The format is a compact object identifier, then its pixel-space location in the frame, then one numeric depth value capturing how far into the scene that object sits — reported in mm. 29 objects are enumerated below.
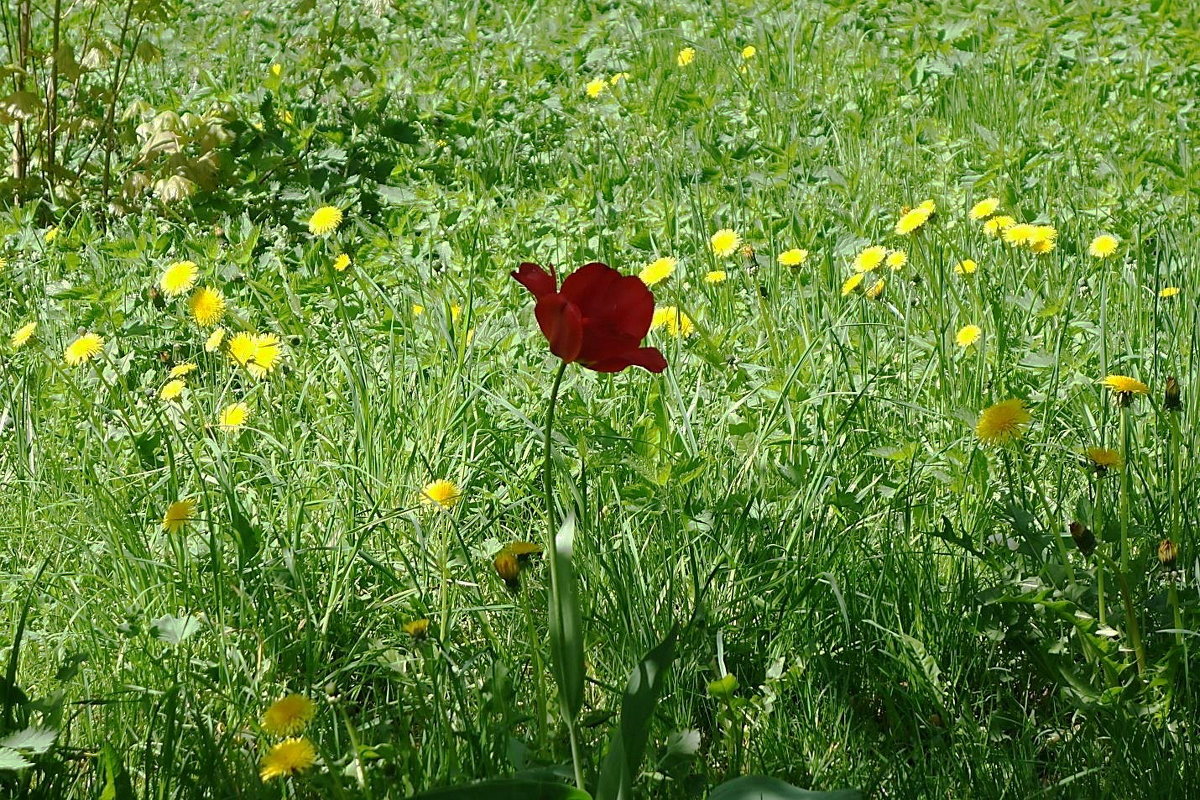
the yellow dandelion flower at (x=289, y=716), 2732
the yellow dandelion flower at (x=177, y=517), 3531
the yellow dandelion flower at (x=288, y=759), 2611
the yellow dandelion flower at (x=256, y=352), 4547
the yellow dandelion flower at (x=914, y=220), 4879
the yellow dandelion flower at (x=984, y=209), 5238
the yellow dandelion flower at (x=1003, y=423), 3457
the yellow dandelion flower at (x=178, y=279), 5062
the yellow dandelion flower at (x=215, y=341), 4684
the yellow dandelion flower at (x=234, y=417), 4352
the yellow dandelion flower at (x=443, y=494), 3719
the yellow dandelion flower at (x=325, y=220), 5602
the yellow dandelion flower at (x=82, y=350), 4672
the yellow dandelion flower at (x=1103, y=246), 5242
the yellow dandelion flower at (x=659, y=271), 5148
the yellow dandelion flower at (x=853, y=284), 5039
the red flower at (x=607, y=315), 2381
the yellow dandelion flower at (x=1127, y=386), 3434
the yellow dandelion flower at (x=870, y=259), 4980
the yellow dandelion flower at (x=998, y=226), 5109
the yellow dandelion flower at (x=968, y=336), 4586
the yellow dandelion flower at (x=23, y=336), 4746
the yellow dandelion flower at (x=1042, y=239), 5027
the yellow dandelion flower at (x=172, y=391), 4441
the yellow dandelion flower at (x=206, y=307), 4828
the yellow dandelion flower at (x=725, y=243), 5602
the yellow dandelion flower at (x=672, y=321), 4938
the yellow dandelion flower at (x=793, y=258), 5262
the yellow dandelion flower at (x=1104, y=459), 3338
